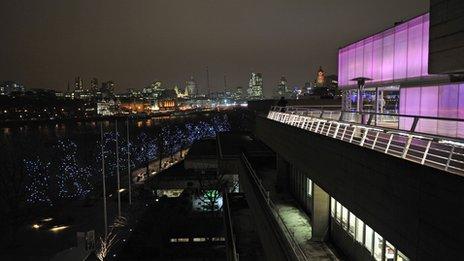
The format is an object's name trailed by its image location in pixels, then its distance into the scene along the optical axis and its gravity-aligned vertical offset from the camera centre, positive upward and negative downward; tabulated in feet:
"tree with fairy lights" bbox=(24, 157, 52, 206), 126.82 -27.69
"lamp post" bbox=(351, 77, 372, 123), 55.00 +1.74
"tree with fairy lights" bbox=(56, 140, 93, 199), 139.40 -28.83
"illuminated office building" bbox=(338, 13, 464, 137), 38.82 +4.19
